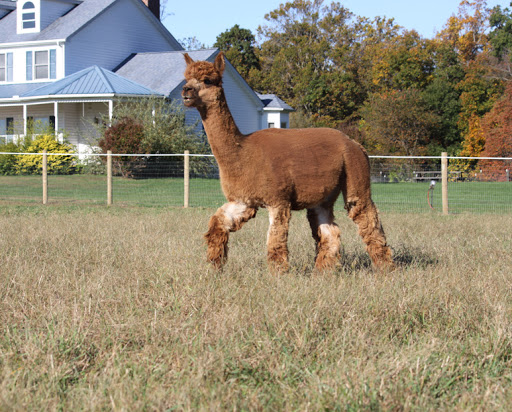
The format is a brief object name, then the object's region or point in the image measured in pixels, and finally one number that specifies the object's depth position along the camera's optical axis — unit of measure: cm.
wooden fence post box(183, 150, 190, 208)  1744
